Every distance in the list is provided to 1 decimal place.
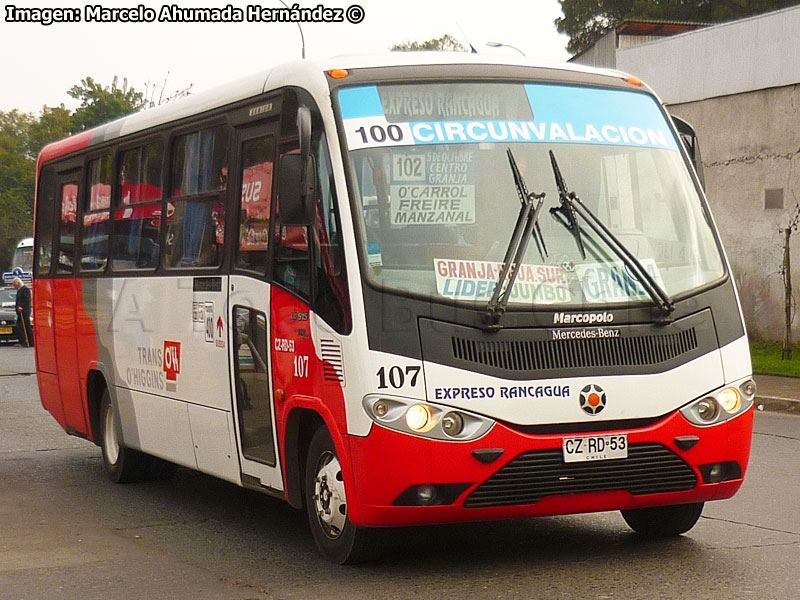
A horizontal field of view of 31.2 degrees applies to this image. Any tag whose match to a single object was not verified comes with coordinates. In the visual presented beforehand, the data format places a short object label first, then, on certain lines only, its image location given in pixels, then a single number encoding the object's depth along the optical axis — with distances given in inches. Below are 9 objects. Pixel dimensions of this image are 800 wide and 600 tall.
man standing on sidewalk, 1270.9
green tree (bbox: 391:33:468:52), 3875.5
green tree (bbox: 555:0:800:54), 2278.5
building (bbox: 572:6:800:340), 940.0
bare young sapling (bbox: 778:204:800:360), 838.5
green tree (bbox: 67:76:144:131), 4001.0
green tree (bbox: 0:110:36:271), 3737.7
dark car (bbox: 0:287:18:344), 1425.9
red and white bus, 268.1
